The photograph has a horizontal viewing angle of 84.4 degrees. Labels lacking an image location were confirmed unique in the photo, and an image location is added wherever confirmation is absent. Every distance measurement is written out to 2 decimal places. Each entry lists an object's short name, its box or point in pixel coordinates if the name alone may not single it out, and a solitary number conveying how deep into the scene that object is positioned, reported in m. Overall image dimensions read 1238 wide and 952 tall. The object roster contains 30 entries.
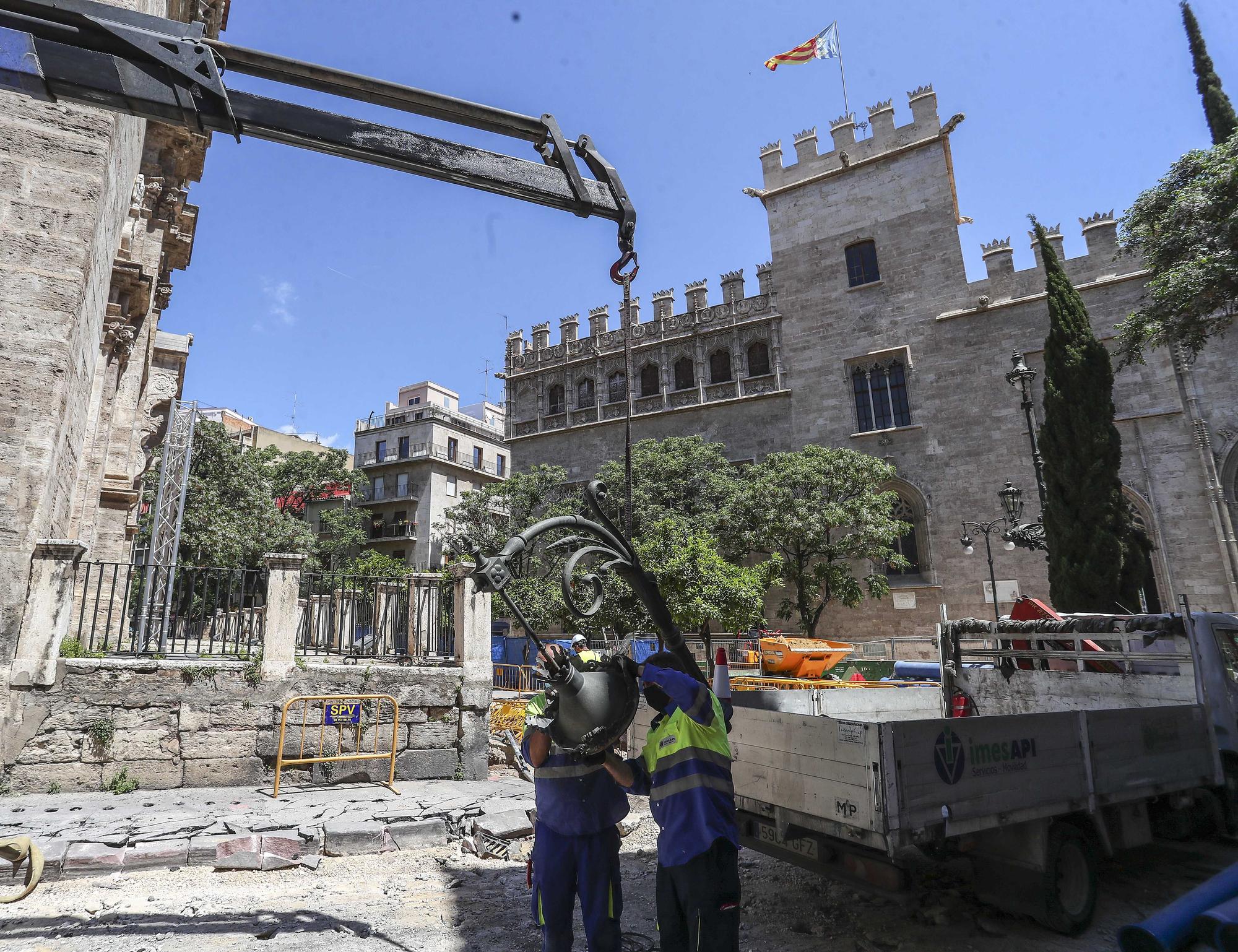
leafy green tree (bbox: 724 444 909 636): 22.11
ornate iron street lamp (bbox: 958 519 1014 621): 16.92
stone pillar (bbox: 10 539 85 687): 7.15
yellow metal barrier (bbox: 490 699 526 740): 10.88
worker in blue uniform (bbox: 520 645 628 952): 3.58
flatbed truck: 3.74
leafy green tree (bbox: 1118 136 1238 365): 12.31
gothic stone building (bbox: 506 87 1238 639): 20.75
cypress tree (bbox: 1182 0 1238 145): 21.06
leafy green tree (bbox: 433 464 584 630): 27.48
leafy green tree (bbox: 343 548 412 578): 34.62
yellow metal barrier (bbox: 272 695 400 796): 8.05
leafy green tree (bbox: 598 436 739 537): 24.88
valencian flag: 23.94
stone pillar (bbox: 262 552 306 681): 8.05
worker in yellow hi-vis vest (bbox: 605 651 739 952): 3.24
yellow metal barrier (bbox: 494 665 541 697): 15.68
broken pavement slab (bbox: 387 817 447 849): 6.37
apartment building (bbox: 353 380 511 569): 40.81
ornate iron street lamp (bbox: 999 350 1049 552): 13.57
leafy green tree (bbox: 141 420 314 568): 25.11
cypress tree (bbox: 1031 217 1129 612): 16.34
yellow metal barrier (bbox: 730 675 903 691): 10.23
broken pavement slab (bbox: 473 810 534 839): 6.55
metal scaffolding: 12.84
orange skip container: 14.30
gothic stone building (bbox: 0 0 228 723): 7.31
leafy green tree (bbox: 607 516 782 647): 20.27
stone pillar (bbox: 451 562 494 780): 8.75
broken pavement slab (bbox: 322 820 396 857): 6.07
